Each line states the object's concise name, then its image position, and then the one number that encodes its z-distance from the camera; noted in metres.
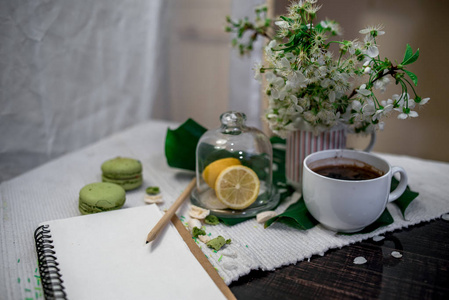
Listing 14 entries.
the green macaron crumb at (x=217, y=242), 0.67
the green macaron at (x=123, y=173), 0.87
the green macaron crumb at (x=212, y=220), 0.75
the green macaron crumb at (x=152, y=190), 0.87
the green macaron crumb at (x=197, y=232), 0.71
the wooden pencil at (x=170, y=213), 0.66
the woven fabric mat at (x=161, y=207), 0.63
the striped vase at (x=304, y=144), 0.81
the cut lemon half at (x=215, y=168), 0.80
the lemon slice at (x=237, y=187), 0.77
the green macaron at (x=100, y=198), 0.75
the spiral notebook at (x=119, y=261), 0.55
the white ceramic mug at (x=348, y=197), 0.65
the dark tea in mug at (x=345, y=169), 0.72
